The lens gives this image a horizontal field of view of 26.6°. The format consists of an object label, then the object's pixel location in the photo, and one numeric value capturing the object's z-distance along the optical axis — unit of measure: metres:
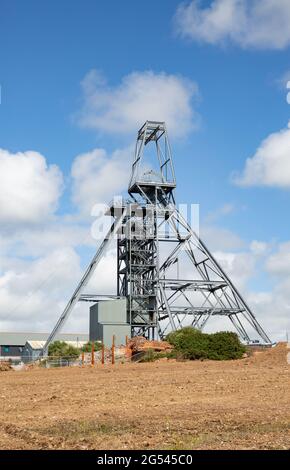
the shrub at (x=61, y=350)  54.42
